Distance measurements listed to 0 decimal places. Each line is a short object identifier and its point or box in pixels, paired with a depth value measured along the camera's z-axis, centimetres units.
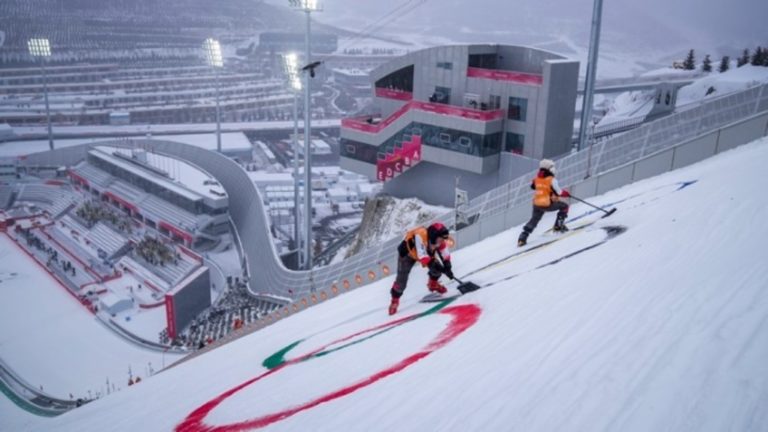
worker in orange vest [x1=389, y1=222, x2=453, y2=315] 775
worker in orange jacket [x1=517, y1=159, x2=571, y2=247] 906
